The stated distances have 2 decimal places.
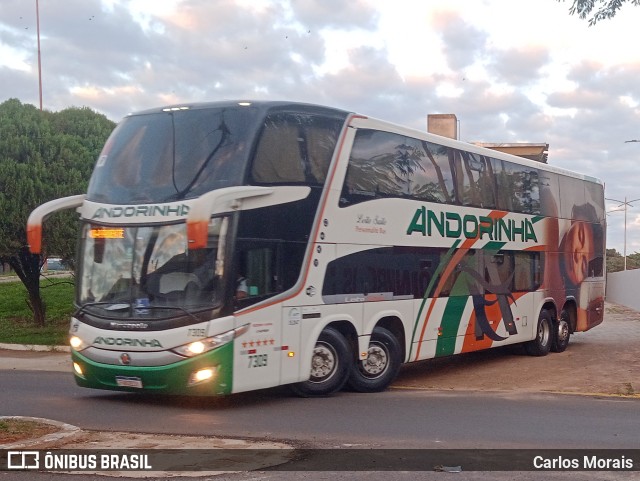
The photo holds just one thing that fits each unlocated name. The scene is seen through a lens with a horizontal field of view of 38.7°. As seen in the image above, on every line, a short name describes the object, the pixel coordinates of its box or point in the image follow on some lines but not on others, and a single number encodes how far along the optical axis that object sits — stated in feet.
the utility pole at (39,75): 104.47
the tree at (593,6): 50.39
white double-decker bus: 37.35
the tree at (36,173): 76.95
